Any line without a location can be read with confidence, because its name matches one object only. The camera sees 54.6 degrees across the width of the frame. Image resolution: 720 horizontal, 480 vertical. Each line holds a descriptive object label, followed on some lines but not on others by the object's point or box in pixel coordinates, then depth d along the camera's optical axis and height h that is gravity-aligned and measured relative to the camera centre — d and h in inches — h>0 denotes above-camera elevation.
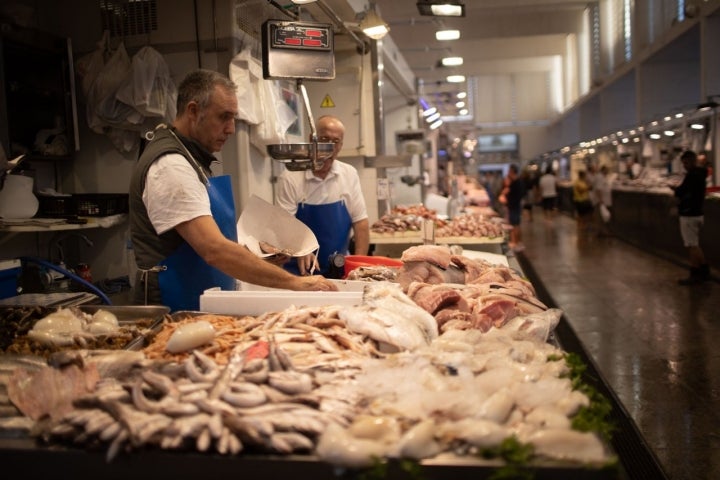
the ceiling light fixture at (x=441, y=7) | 301.9 +77.1
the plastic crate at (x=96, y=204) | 215.2 -2.4
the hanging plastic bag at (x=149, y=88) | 208.8 +32.2
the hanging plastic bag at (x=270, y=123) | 226.1 +22.2
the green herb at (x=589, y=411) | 70.7 -24.8
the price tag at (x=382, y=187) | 360.2 -0.5
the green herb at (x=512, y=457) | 63.6 -25.7
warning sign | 324.5 +39.5
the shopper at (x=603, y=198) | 736.3 -21.0
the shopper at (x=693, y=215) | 421.1 -23.9
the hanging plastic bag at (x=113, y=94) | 214.1 +31.4
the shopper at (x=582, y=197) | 815.7 -20.9
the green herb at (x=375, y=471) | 64.5 -26.4
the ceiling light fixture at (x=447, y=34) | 465.1 +100.4
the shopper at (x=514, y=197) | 667.4 -14.8
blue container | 176.4 -20.0
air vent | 224.8 +57.6
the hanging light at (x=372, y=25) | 264.4 +61.3
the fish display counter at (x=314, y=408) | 66.3 -23.0
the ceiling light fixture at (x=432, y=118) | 644.1 +63.0
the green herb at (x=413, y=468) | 63.8 -26.0
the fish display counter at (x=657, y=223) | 442.9 -37.6
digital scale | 177.2 +33.8
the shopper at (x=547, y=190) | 1083.3 -15.1
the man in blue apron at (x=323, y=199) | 232.5 -3.6
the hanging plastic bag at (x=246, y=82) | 212.8 +33.9
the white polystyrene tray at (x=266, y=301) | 116.7 -18.7
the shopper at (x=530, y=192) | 1019.4 -21.2
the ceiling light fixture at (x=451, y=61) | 559.5 +98.7
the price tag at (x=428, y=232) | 248.1 -16.9
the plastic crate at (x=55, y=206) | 214.7 -2.7
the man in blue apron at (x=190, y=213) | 126.6 -3.8
